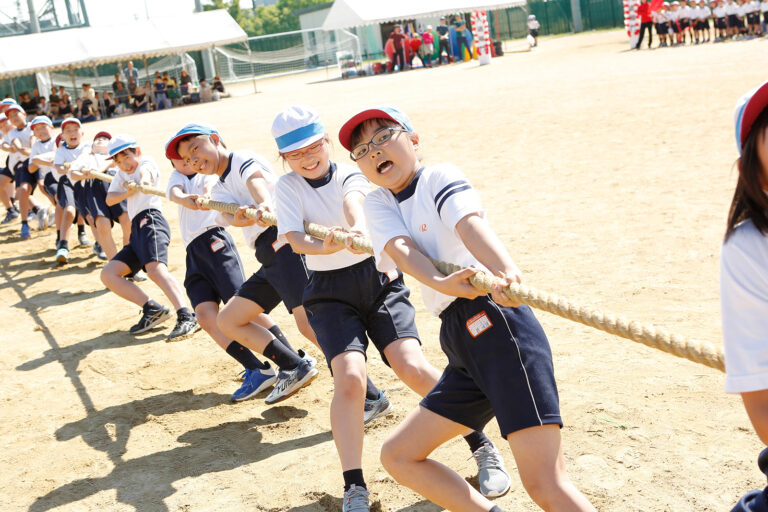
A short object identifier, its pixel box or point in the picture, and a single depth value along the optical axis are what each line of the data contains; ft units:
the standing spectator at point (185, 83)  110.73
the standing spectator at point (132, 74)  112.07
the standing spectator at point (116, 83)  109.79
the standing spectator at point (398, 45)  114.73
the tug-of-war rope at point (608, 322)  6.95
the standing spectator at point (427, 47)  113.50
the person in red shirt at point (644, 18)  91.30
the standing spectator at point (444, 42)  116.30
